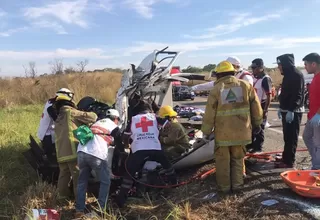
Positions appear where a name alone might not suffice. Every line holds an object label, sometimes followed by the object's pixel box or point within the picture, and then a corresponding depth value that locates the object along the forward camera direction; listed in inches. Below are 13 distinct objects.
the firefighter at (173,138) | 209.0
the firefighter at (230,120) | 168.4
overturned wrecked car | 203.2
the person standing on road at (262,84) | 223.3
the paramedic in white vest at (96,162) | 169.6
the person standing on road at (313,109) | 179.2
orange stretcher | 151.7
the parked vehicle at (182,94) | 994.7
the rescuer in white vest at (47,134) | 220.2
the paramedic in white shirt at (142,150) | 181.0
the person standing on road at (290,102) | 190.0
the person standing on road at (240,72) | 220.5
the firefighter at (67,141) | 189.8
